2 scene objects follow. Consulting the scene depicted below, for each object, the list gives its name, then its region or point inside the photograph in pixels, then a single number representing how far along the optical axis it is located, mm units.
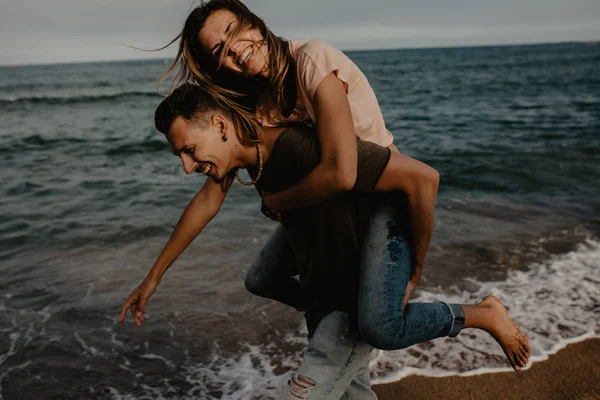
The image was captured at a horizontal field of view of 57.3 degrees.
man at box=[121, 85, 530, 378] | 2287
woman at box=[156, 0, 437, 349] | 2230
